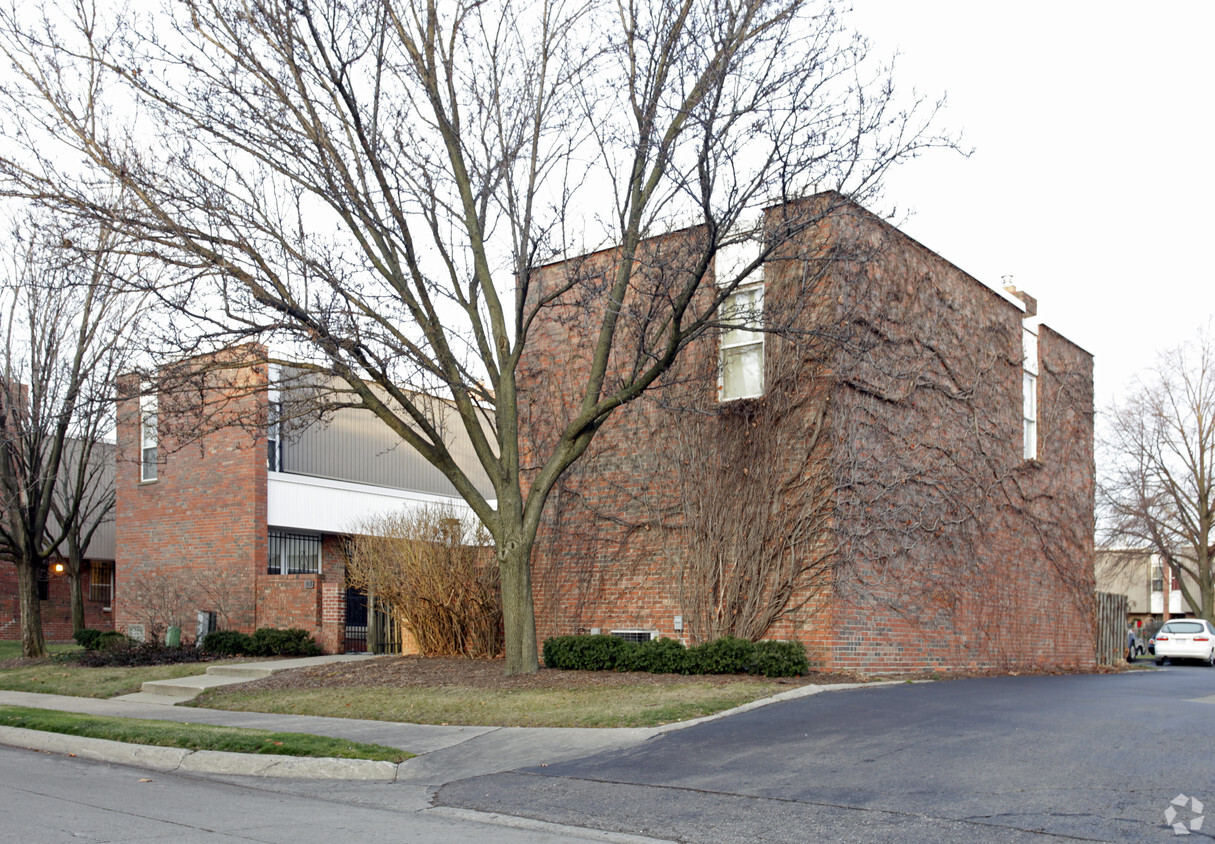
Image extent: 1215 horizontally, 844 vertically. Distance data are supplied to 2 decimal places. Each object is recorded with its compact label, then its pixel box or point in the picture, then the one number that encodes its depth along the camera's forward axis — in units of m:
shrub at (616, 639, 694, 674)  14.73
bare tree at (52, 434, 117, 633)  23.38
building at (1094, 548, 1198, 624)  65.56
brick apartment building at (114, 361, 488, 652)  22.84
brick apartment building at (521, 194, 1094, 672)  15.27
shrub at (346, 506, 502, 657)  17.98
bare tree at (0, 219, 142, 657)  20.89
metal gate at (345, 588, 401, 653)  21.75
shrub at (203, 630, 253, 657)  21.27
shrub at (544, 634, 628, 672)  15.61
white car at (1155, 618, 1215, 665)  33.09
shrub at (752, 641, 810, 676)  14.05
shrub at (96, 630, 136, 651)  21.73
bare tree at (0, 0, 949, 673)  12.69
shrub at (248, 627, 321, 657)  20.98
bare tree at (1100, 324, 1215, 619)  40.00
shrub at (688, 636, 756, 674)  14.30
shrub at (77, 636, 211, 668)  20.11
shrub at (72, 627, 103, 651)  22.91
